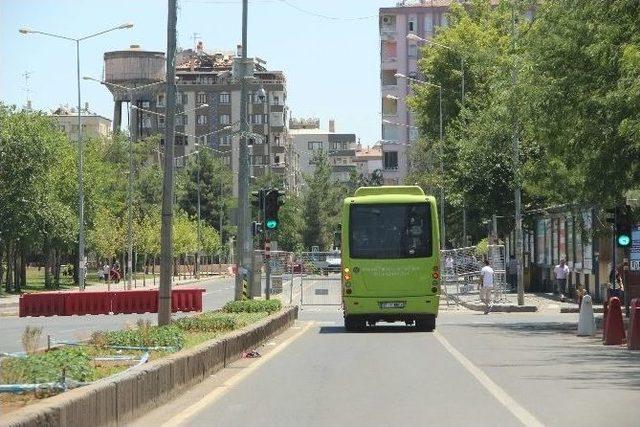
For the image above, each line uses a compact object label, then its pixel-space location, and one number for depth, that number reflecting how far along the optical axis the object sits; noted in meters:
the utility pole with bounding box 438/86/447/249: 80.38
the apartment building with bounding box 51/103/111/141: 194.00
